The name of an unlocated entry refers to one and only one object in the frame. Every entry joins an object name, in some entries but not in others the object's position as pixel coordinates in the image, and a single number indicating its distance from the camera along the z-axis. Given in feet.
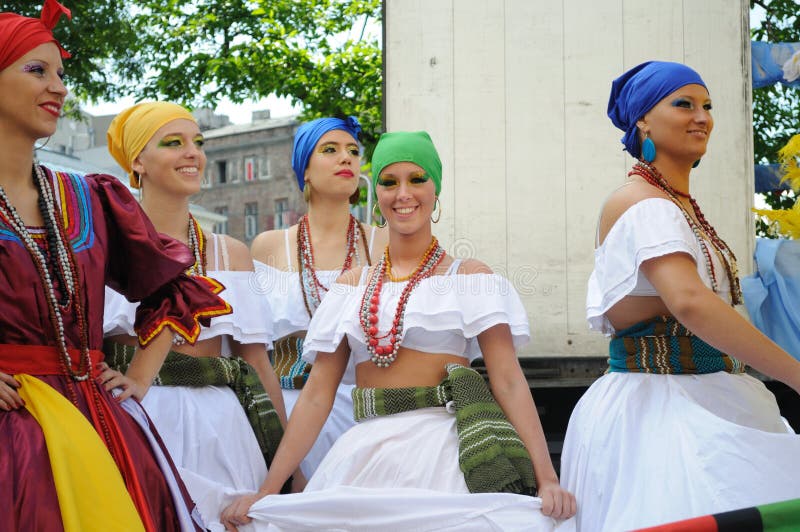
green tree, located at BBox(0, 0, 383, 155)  44.88
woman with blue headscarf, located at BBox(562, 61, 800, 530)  8.93
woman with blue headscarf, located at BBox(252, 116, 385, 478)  14.51
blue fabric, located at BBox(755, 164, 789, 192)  19.61
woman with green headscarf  9.70
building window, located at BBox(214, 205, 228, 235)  174.19
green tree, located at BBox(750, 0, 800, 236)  28.78
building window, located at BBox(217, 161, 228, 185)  182.39
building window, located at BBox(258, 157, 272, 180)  175.52
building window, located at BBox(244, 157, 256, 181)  177.58
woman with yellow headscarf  11.54
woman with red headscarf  7.75
